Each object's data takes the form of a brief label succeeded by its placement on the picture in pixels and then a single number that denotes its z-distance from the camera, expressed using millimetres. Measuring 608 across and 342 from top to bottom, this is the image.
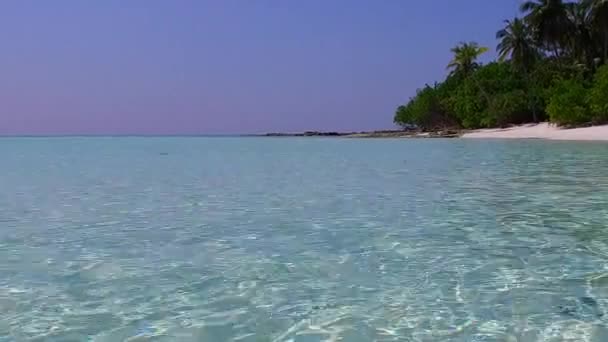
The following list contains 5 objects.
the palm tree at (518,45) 46656
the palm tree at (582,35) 43719
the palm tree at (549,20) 43962
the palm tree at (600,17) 39094
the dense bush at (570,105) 35562
